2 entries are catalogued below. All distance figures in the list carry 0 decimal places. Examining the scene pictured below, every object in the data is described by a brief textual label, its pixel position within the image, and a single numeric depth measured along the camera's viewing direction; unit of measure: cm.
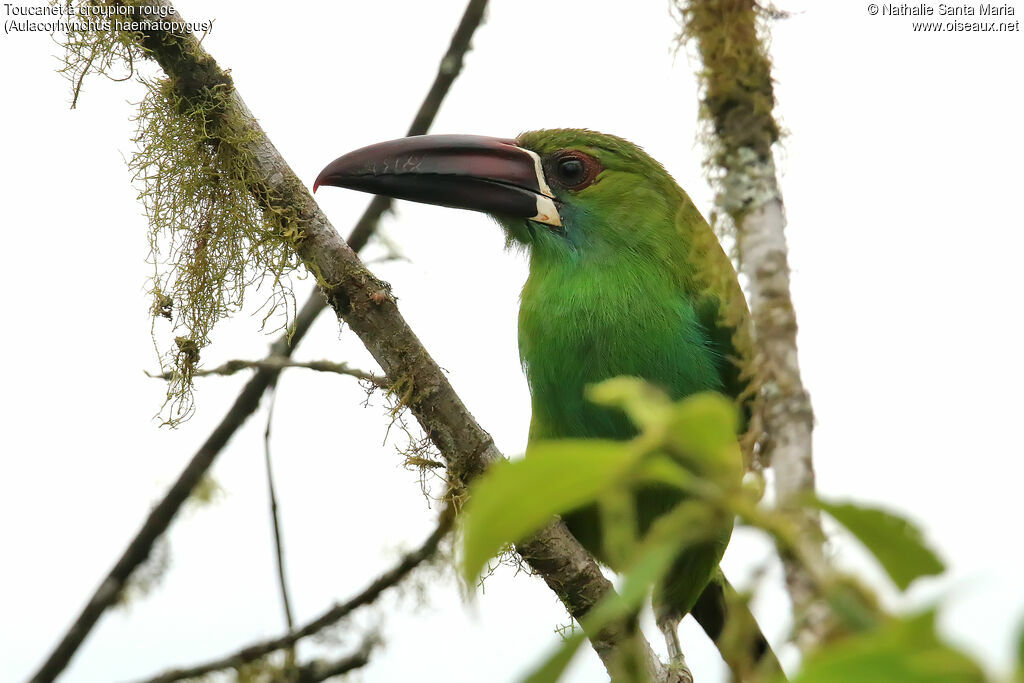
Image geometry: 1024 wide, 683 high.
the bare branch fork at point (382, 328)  462
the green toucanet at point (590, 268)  601
